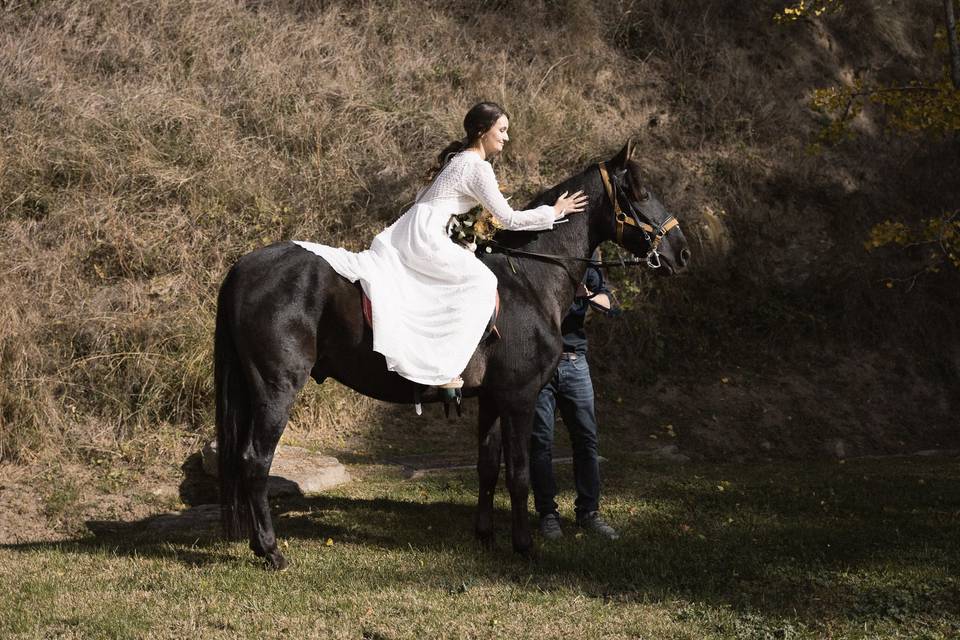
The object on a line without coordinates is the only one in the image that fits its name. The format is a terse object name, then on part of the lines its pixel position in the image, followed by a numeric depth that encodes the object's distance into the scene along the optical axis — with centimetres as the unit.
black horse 536
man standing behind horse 650
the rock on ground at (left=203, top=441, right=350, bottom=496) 798
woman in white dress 547
